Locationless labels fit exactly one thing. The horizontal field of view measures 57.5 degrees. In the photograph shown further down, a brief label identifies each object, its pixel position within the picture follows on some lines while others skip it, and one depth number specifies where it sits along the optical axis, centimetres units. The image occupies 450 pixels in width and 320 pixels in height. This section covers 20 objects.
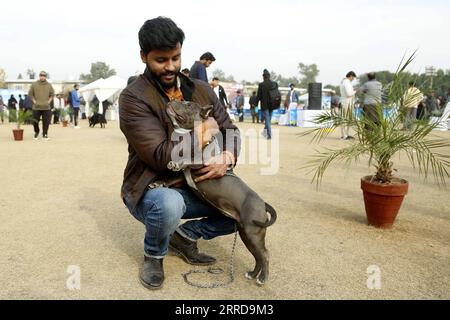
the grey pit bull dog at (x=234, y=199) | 262
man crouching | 267
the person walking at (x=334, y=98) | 1913
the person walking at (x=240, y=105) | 2397
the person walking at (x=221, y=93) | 1130
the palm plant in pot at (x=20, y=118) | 1160
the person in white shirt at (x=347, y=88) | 1128
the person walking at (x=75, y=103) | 1711
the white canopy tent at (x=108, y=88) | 2420
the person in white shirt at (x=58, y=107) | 2075
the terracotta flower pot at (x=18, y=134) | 1184
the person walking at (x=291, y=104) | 1887
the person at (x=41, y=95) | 1075
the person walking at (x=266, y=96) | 1160
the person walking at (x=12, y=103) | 2480
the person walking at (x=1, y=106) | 2324
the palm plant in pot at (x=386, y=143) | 372
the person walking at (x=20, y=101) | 2444
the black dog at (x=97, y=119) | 1822
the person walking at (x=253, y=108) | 2236
